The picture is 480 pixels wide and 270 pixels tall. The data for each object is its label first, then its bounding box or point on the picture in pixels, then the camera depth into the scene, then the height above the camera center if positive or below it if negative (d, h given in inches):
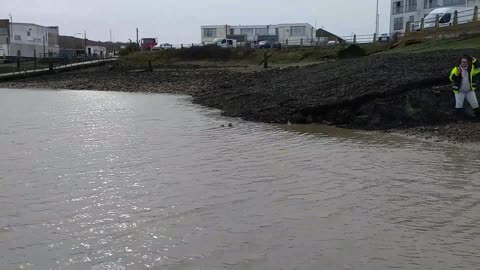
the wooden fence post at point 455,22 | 1311.0 +130.9
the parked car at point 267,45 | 2159.4 +104.2
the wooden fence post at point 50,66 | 2080.2 +2.6
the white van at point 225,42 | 2620.8 +137.8
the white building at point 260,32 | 3004.4 +225.6
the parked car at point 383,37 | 1828.2 +121.8
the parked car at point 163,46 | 2785.2 +122.3
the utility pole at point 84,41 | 4505.9 +223.4
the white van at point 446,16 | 1577.3 +179.4
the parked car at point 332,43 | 1918.4 +106.9
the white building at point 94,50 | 4143.7 +141.4
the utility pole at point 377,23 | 2756.9 +255.4
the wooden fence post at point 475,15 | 1333.9 +147.5
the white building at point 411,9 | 2377.0 +304.2
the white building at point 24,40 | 3309.5 +177.1
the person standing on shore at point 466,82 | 526.3 -9.8
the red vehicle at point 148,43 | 2912.9 +149.2
